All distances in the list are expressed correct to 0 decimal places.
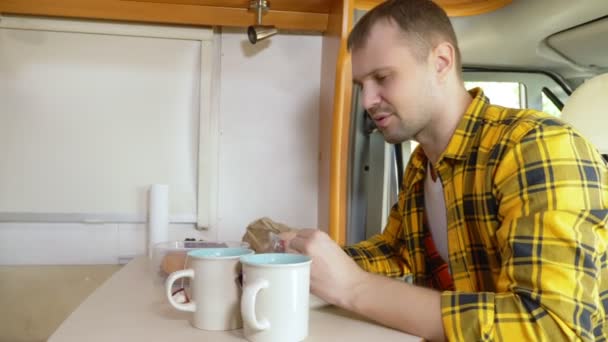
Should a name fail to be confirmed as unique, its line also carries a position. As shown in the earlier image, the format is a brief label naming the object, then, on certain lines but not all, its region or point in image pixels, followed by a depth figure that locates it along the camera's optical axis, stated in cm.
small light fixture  144
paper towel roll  145
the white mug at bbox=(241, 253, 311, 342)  53
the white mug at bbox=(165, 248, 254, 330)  59
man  56
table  58
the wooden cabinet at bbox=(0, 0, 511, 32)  142
